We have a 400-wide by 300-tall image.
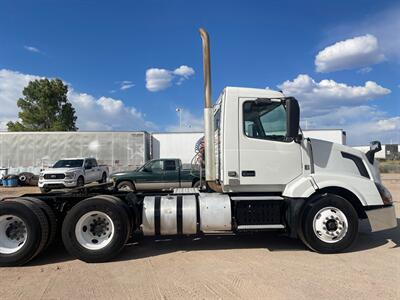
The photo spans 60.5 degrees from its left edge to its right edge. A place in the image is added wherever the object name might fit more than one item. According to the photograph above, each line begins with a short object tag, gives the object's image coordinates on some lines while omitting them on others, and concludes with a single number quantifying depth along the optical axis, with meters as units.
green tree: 41.88
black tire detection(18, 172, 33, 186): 24.48
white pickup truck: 17.50
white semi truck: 5.84
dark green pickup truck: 15.78
